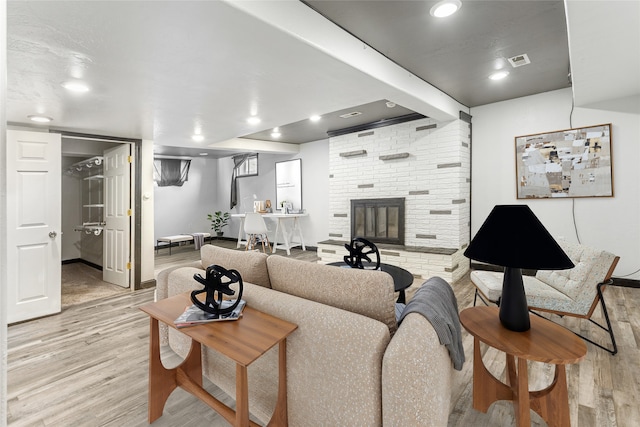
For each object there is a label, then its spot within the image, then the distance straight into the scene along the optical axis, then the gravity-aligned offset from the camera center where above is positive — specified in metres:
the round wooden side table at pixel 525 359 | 1.32 -0.64
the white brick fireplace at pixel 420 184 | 4.20 +0.44
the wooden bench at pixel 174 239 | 6.67 -0.61
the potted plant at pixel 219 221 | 8.42 -0.25
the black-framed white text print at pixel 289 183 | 6.86 +0.68
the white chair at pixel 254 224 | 6.44 -0.26
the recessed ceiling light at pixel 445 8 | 1.98 +1.39
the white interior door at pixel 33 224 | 3.04 -0.13
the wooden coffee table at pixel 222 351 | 1.25 -0.61
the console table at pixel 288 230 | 6.44 -0.40
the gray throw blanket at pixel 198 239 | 7.11 -0.65
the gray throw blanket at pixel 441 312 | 1.29 -0.47
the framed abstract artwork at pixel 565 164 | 3.54 +0.61
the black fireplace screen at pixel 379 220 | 4.77 -0.12
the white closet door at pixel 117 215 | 4.16 -0.04
